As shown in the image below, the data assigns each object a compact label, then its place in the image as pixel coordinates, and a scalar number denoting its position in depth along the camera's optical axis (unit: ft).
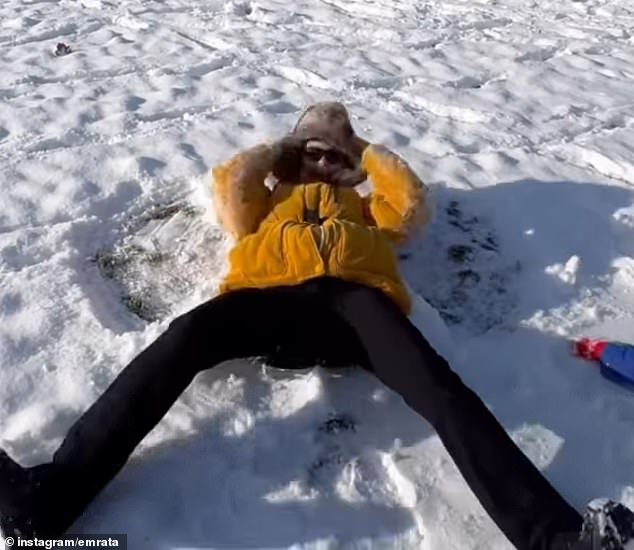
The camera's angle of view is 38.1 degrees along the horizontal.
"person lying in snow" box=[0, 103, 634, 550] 9.28
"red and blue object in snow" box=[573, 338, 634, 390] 11.90
